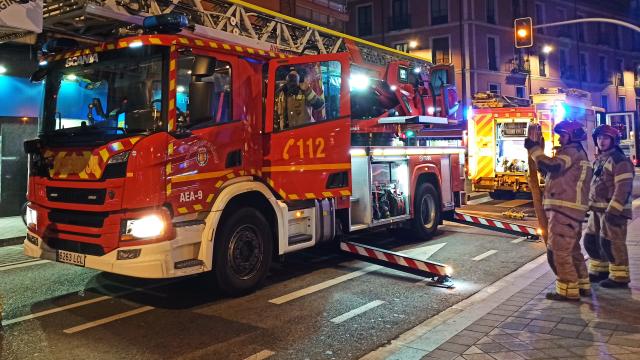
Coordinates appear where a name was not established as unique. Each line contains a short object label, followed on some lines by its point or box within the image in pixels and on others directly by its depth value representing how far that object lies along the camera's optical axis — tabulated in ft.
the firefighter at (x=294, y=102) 21.12
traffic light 53.36
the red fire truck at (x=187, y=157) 16.38
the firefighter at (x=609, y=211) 19.56
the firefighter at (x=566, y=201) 17.76
